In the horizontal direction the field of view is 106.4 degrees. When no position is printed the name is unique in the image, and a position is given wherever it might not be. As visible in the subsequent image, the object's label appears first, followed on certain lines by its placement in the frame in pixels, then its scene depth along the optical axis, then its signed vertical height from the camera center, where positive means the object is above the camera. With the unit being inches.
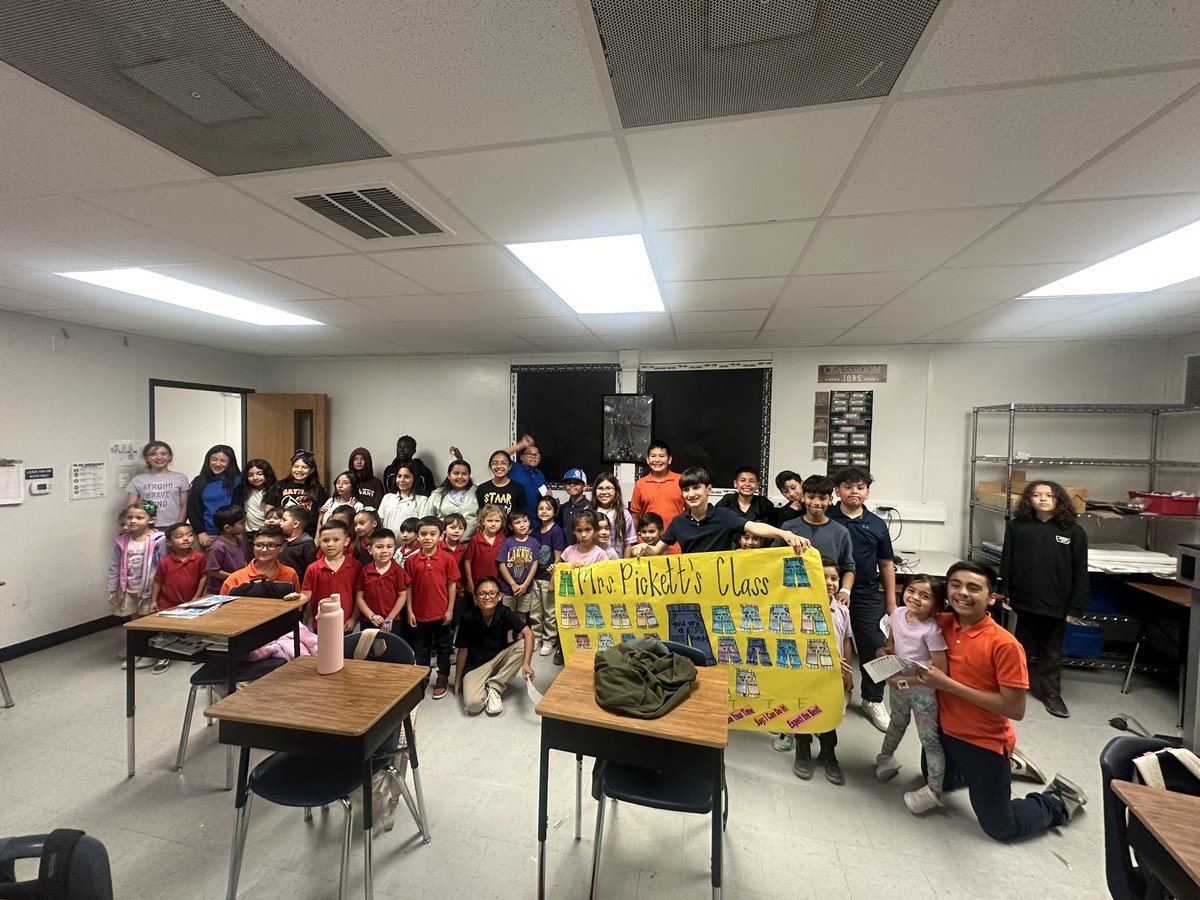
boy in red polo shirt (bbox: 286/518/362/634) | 112.1 -37.3
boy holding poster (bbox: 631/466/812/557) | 106.0 -22.1
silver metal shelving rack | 138.0 -3.9
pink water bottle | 68.6 -32.3
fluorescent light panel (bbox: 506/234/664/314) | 83.3 +34.6
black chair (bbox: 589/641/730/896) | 58.9 -49.0
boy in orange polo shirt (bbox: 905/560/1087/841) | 72.9 -46.6
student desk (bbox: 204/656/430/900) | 57.6 -38.2
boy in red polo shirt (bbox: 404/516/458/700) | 117.6 -44.8
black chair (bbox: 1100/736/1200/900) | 48.7 -43.7
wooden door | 209.2 -0.5
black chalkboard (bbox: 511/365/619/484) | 194.1 +8.9
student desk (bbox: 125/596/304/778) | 81.5 -37.9
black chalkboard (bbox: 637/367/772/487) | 181.0 +7.4
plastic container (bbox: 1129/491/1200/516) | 128.1 -17.6
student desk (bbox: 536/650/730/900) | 54.4 -38.7
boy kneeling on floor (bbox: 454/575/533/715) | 114.8 -56.9
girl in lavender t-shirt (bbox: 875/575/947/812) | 80.8 -40.0
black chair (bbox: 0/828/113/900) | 37.6 -38.5
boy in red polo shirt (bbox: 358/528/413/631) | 115.3 -40.5
